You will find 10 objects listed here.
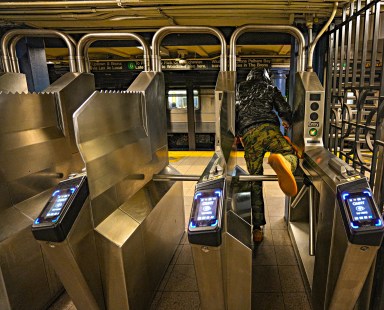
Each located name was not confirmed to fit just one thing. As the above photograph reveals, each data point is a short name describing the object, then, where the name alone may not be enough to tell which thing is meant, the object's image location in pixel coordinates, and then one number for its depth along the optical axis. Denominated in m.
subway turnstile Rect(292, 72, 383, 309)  1.09
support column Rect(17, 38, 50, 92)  2.82
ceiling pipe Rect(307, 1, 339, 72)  2.00
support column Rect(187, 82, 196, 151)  6.18
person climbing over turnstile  2.30
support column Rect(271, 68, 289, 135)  6.12
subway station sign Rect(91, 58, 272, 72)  5.87
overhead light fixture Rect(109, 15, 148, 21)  2.29
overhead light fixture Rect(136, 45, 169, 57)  4.72
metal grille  1.42
